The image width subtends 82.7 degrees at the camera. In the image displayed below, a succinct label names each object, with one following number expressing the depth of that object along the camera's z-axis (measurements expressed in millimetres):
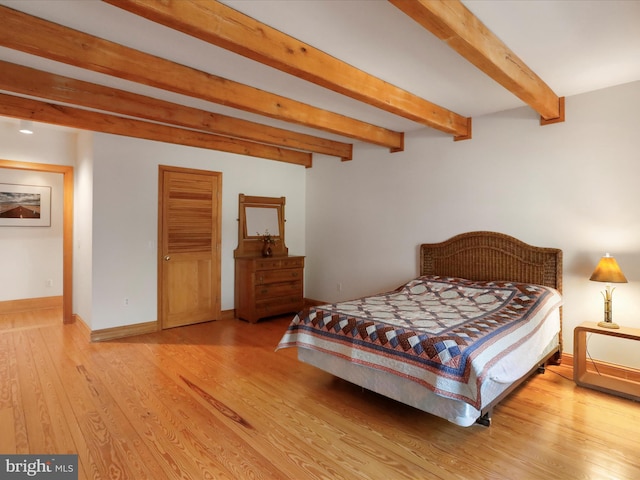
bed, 2135
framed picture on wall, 5199
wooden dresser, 4914
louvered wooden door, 4535
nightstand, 2760
